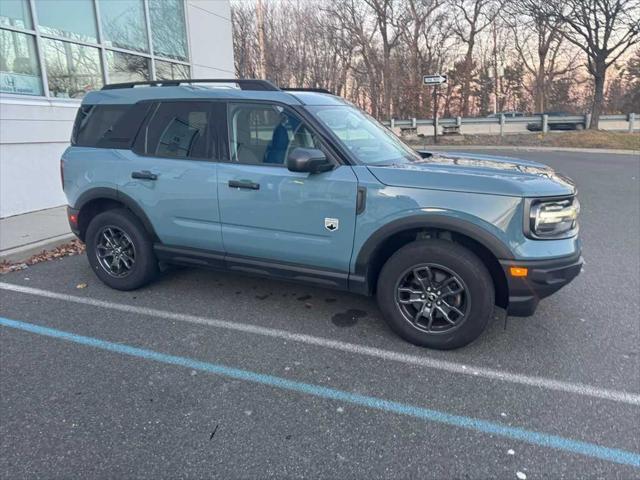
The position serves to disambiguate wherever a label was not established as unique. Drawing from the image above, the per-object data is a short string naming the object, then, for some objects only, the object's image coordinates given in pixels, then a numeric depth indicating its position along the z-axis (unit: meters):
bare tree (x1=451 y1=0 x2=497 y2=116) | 32.67
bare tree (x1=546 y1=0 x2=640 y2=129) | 20.84
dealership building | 7.27
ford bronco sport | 3.13
